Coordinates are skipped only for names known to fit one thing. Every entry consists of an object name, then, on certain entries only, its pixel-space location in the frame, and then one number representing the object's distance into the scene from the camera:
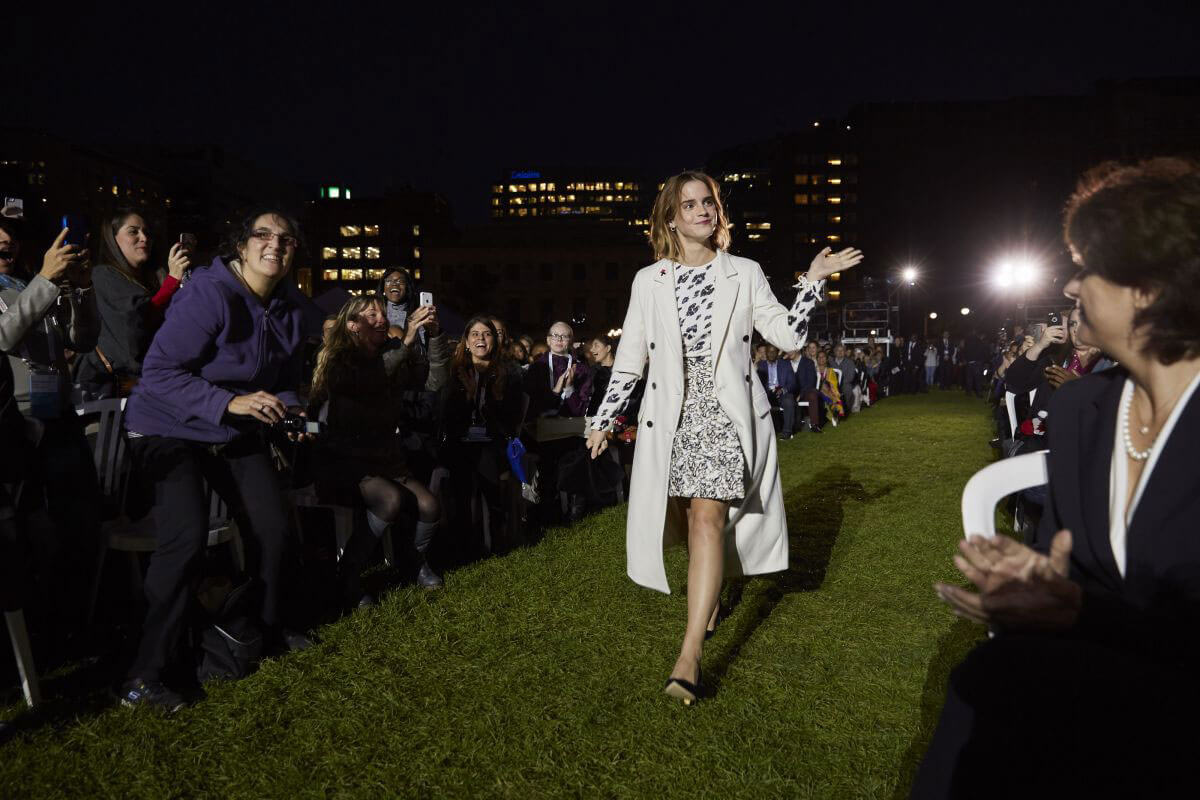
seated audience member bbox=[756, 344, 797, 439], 14.93
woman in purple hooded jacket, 3.31
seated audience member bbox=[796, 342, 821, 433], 15.43
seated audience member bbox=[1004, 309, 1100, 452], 5.61
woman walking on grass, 3.54
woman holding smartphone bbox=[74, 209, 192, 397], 4.27
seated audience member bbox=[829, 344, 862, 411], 18.73
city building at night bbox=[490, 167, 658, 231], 179.60
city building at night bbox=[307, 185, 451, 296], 125.81
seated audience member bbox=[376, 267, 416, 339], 7.02
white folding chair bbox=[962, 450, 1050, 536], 2.00
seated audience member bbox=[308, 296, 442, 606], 4.68
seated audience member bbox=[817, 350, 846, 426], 16.56
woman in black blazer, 1.38
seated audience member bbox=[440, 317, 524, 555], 5.90
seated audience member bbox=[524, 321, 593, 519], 7.27
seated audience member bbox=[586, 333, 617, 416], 8.30
